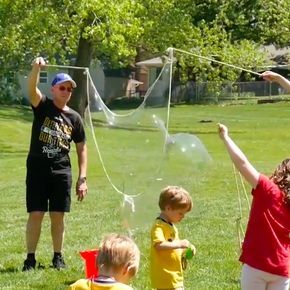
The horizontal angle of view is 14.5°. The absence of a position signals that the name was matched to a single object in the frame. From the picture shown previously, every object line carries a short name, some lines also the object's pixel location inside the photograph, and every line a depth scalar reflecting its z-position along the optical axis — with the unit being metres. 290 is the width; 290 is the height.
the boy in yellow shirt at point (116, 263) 5.03
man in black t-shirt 10.15
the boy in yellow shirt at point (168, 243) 7.38
